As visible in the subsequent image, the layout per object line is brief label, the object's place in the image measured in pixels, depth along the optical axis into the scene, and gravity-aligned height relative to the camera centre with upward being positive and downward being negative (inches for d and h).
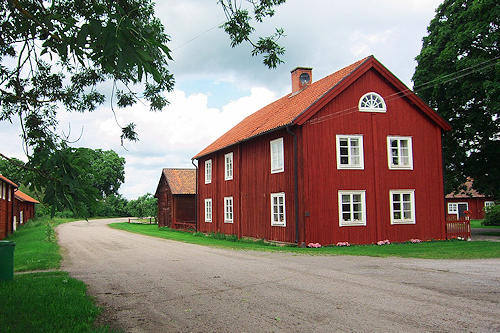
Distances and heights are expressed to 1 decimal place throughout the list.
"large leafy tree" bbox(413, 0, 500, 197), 892.6 +255.6
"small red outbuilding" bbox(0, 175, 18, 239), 1195.1 -0.6
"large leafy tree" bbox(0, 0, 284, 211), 178.2 +81.3
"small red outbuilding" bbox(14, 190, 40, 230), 1599.7 -20.0
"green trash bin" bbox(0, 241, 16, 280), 371.9 -47.4
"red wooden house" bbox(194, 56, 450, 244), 752.3 +66.6
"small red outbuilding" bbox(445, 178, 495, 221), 1867.6 -24.2
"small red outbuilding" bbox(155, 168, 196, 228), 1537.9 +22.0
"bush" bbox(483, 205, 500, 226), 1525.6 -62.8
